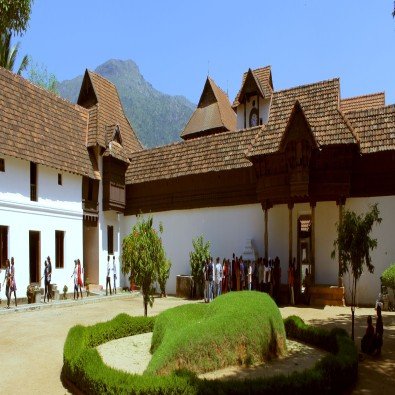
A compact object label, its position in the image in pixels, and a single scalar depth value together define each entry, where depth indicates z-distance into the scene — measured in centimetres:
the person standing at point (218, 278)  1919
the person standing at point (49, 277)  1929
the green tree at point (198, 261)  2050
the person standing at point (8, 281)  1727
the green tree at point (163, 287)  2133
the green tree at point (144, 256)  1224
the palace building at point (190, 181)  1802
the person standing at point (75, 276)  2062
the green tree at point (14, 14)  1683
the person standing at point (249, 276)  1833
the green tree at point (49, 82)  4012
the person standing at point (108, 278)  2219
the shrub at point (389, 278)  1573
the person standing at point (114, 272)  2296
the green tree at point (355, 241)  1045
